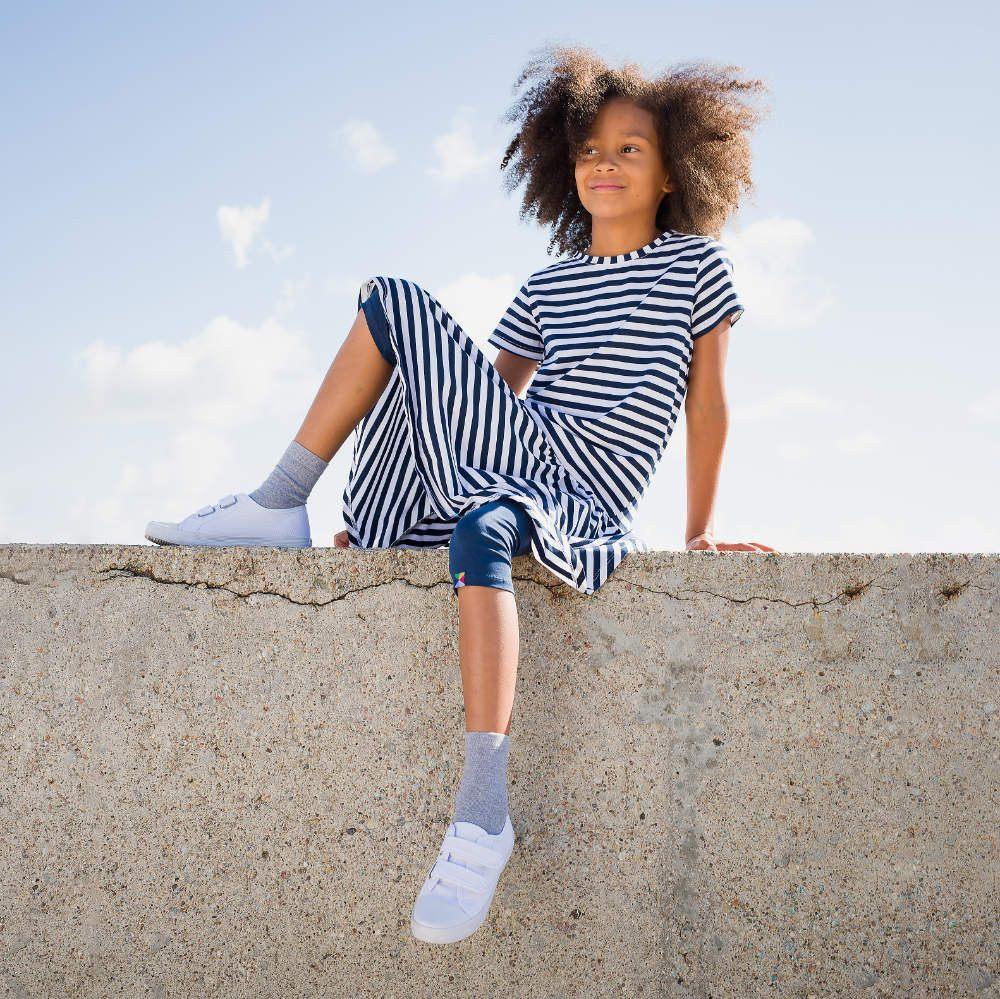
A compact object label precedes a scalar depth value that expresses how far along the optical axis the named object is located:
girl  1.71
